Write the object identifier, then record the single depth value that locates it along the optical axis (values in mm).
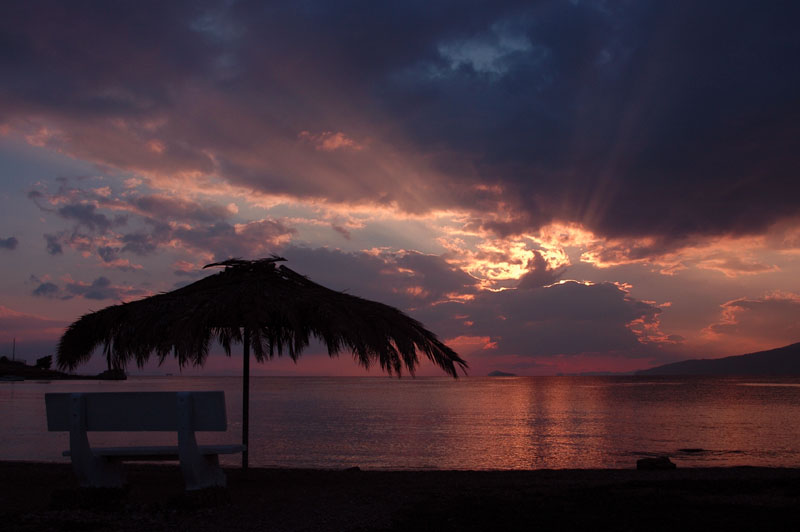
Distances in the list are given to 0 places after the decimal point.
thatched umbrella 7957
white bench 6461
